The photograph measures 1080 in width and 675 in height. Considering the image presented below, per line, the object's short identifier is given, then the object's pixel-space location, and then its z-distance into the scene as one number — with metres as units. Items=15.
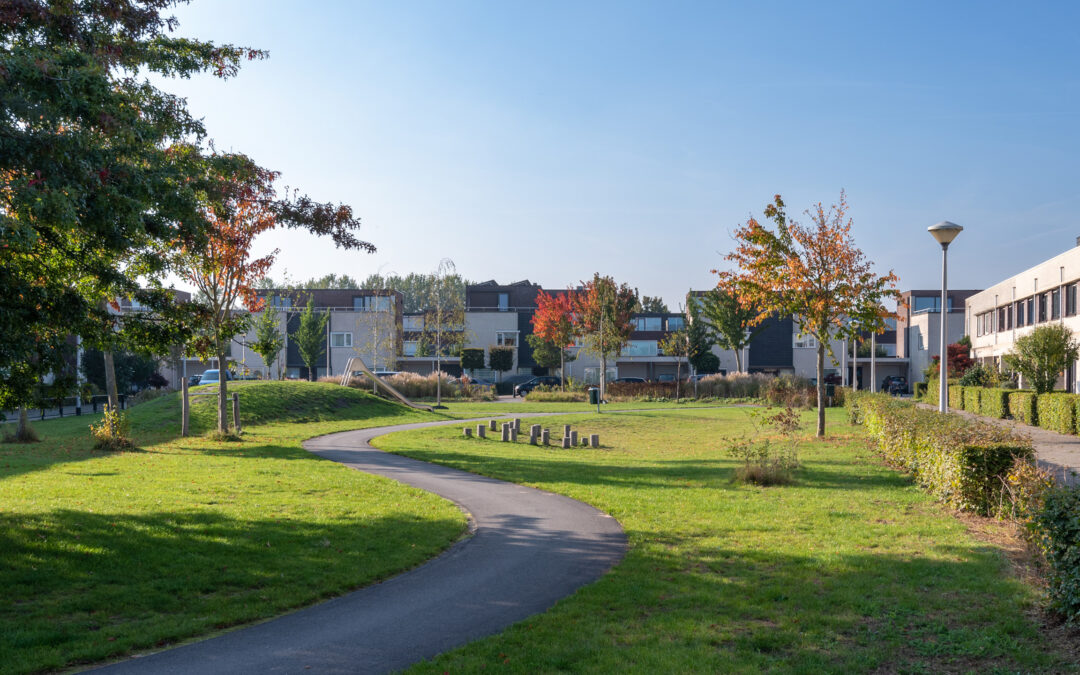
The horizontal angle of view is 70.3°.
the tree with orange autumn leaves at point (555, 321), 55.75
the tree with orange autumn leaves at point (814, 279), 21.62
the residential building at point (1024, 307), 35.31
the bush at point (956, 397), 37.95
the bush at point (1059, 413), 22.44
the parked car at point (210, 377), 52.34
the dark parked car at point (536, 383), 57.22
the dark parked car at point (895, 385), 63.35
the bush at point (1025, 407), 26.31
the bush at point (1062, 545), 5.98
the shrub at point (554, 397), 47.53
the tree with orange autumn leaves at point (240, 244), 14.39
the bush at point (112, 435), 19.28
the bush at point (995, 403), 30.03
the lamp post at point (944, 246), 19.11
